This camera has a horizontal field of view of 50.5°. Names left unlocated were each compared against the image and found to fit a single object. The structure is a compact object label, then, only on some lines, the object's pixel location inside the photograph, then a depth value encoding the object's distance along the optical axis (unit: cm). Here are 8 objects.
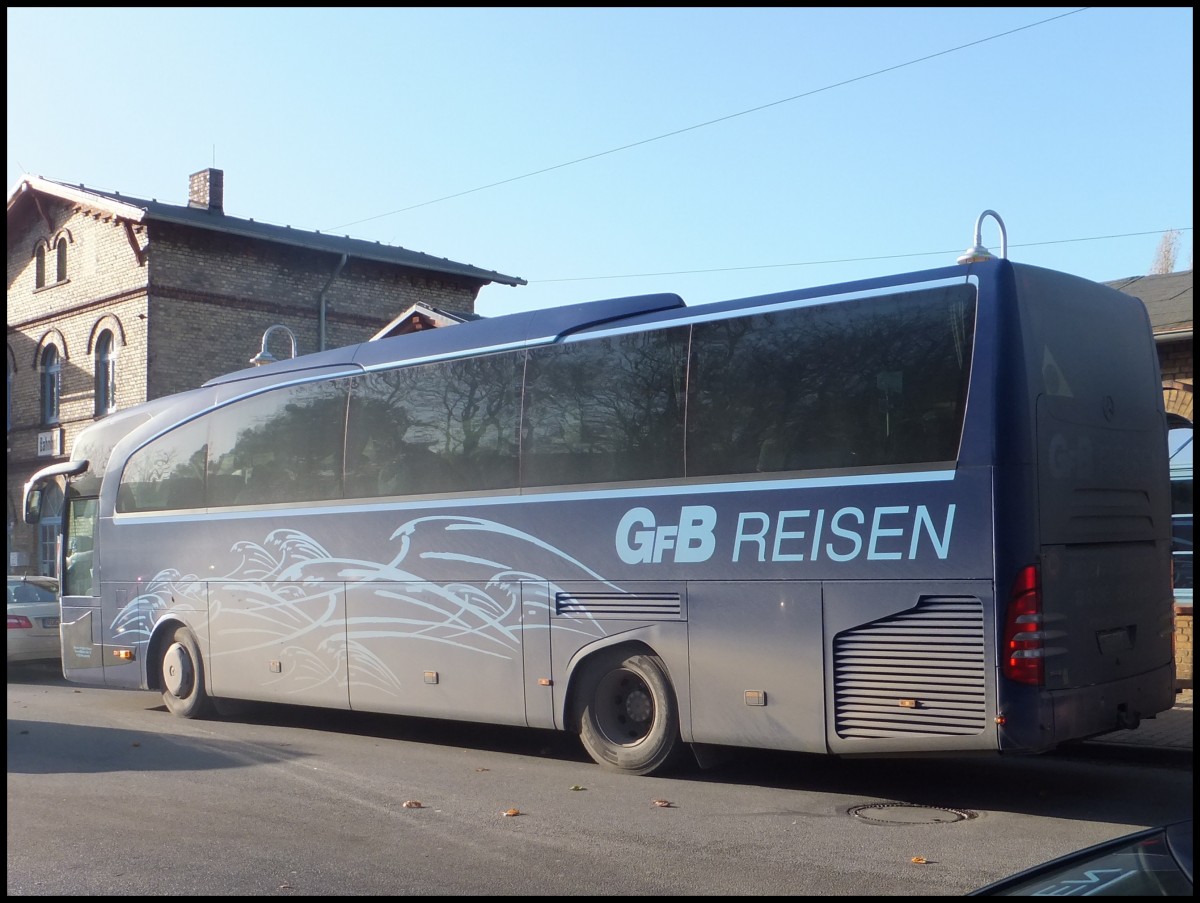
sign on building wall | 2989
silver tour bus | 798
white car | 1883
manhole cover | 796
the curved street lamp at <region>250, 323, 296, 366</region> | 1972
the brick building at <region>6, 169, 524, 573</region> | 2775
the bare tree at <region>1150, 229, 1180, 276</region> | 4894
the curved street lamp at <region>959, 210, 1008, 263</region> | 886
